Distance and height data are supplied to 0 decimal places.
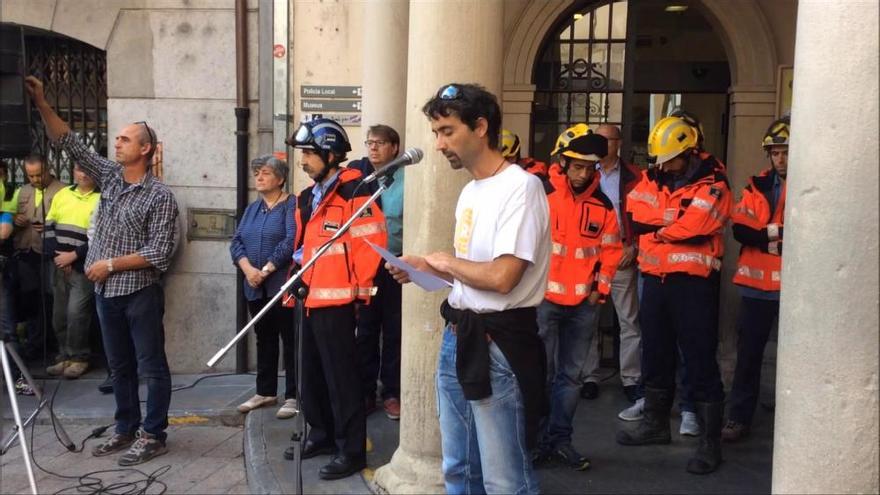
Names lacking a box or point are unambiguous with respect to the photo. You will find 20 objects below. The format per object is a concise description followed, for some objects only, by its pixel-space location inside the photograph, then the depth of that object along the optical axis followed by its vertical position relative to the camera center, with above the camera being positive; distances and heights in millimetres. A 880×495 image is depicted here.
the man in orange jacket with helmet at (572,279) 4707 -548
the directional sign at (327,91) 7352 +813
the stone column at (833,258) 2340 -197
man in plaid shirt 5266 -553
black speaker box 4180 +419
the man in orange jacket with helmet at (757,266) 4922 -473
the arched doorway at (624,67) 7219 +1120
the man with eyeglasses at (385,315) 5887 -991
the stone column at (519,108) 7168 +686
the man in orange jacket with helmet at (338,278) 4727 -570
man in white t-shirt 3025 -427
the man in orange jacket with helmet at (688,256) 4695 -402
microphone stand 3621 -675
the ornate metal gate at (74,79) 8227 +985
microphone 3449 +88
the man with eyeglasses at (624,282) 6086 -720
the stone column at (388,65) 6836 +992
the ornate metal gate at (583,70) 7223 +1055
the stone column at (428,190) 4059 -38
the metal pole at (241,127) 7410 +478
